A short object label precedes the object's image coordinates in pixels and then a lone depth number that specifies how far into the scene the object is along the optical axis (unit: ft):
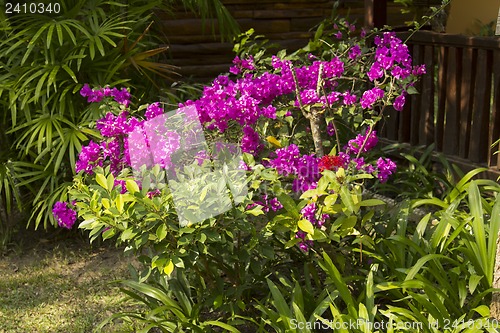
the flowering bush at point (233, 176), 11.06
